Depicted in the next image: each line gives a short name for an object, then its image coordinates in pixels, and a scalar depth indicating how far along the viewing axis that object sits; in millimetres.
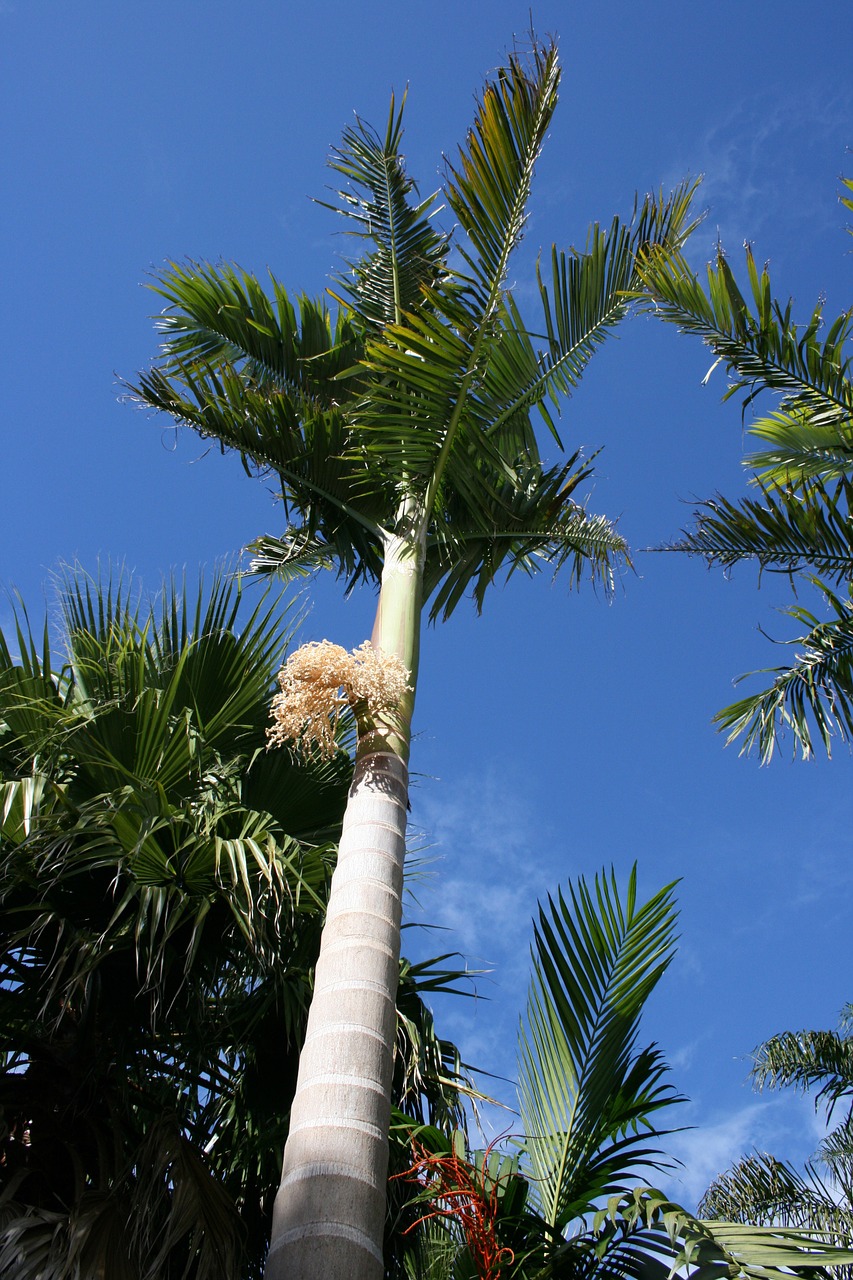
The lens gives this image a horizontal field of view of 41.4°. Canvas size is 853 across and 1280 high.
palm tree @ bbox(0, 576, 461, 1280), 4383
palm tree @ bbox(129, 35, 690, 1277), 3771
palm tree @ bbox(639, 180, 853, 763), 7047
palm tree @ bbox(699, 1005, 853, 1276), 9594
